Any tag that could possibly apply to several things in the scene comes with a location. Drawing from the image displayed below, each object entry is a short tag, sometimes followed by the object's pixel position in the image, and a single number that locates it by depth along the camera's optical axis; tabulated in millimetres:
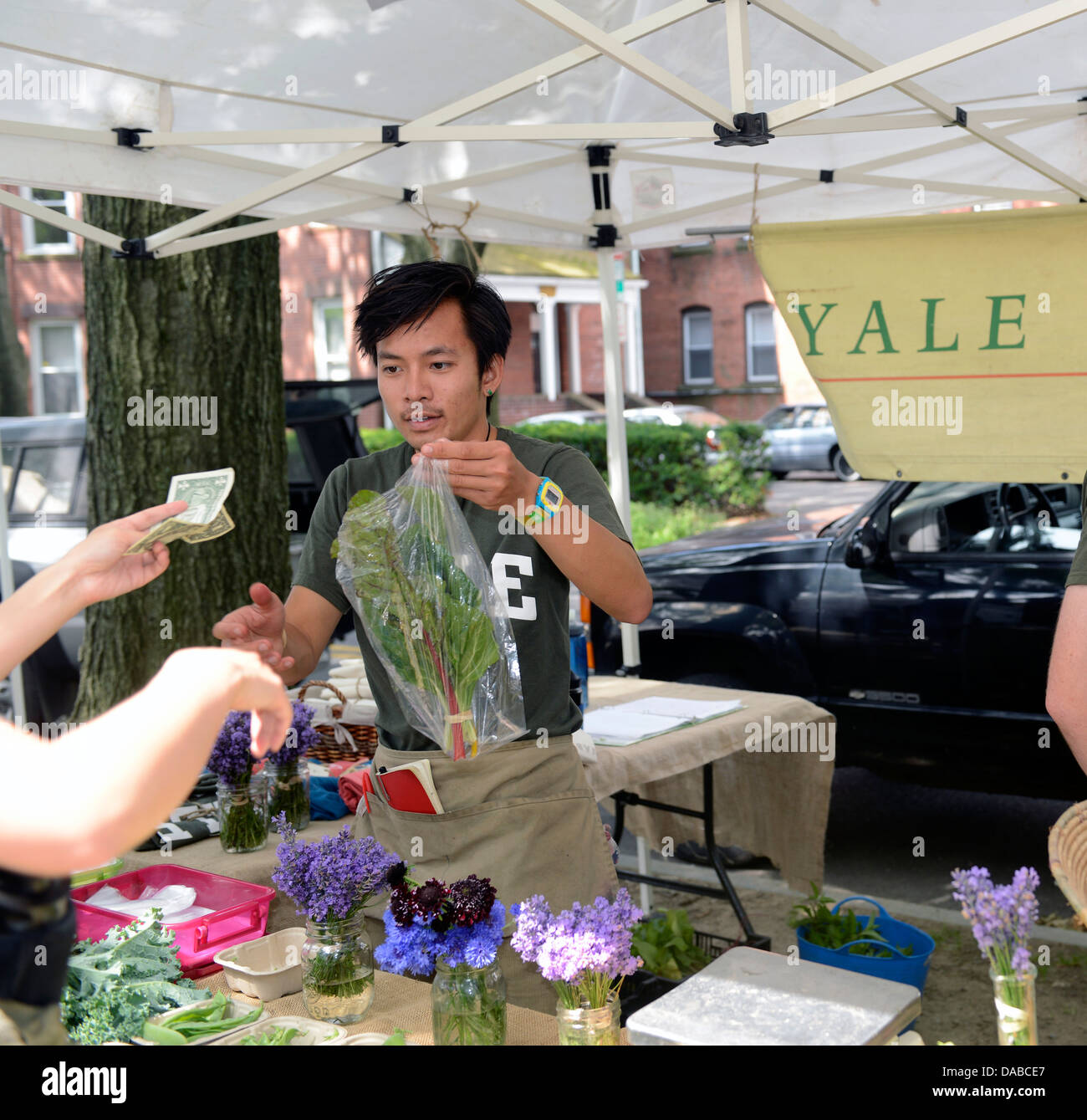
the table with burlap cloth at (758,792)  4059
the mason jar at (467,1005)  1699
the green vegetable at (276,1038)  1690
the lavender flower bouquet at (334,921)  1865
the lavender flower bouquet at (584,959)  1620
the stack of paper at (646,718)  3564
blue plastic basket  3322
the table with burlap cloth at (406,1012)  1800
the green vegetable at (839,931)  3535
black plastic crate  3422
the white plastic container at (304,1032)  1723
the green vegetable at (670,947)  3689
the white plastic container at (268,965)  1976
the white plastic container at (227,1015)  1715
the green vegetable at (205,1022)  1736
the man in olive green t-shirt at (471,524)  2217
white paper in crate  3525
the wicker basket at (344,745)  3514
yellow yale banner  3348
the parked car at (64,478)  6289
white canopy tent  2744
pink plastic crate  2148
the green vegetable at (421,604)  2127
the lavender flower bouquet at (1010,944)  1494
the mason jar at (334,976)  1864
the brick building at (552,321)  20547
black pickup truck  4812
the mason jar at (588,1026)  1648
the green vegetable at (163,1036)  1687
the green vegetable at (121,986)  1736
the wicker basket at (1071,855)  1837
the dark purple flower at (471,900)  1706
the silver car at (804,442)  18641
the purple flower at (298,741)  2980
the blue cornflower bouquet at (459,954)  1698
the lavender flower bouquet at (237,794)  2775
